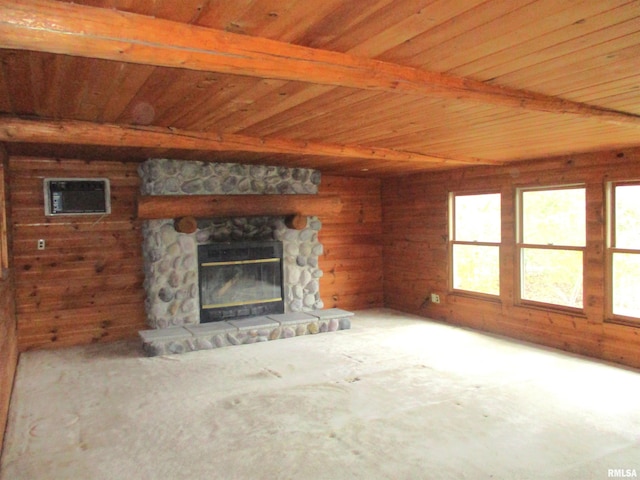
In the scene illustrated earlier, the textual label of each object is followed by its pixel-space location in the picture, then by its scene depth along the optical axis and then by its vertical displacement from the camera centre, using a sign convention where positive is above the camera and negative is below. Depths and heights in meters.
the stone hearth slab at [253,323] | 5.58 -1.18
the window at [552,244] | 5.00 -0.30
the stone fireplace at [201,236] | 5.55 -0.16
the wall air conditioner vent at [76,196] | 5.39 +0.34
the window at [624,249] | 4.52 -0.32
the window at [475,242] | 5.93 -0.31
